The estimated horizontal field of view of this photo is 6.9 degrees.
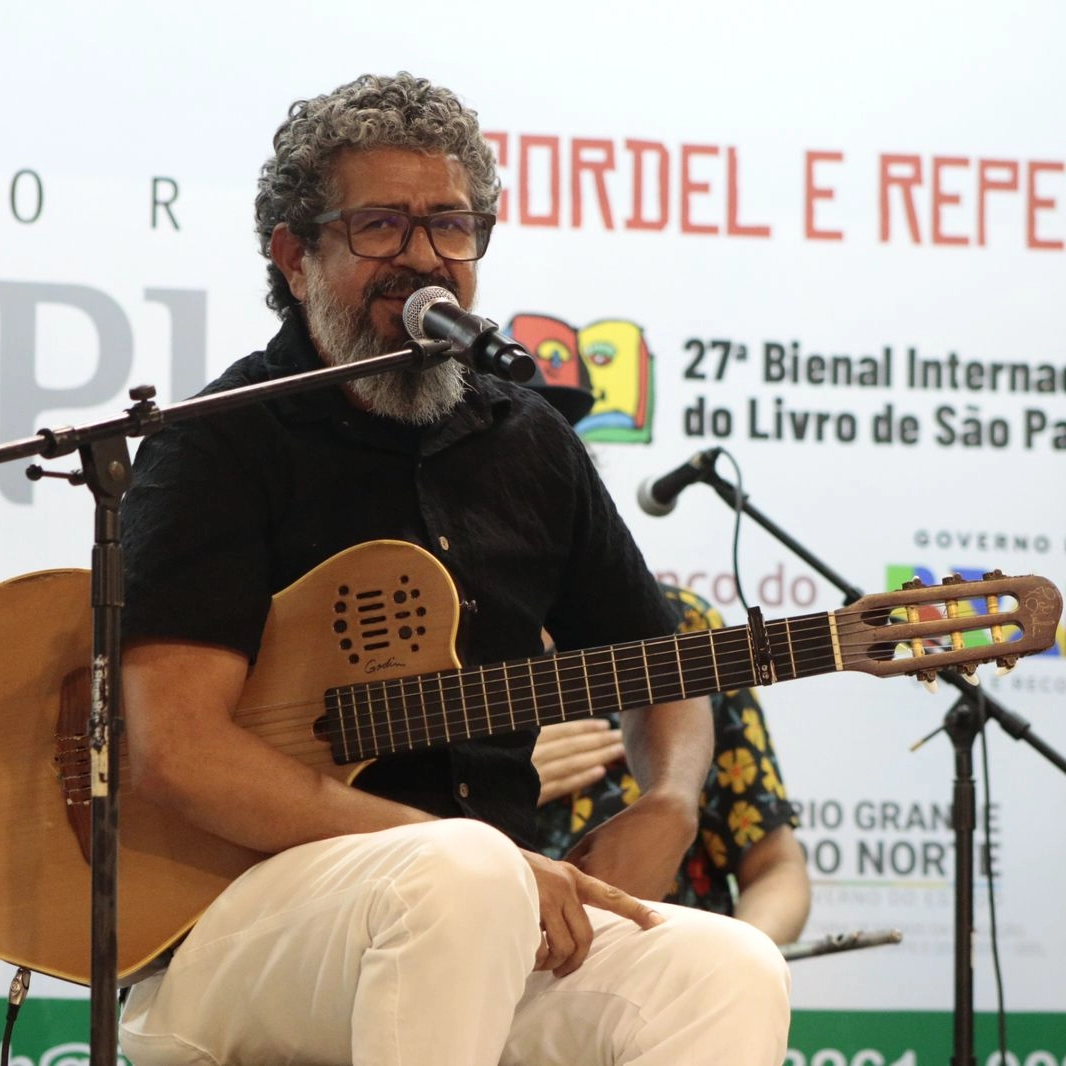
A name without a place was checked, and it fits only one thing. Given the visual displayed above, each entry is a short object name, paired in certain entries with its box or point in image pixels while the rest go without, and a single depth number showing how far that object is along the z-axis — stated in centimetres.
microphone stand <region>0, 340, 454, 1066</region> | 720
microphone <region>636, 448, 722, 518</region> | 821
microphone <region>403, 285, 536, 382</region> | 731
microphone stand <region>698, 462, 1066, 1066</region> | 807
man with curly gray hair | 729
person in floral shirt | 825
